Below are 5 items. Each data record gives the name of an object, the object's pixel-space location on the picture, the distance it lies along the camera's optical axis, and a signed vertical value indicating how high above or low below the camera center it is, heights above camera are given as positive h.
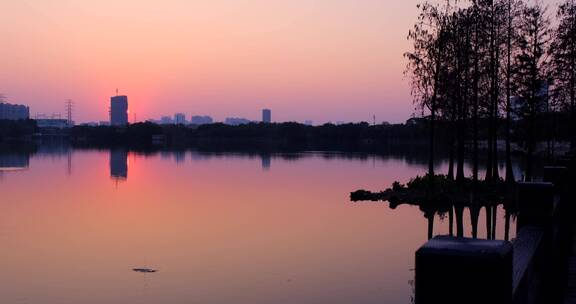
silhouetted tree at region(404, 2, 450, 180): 50.47 +6.73
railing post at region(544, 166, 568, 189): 10.85 -0.62
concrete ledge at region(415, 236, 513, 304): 2.35 -0.51
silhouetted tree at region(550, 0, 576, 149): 50.59 +6.85
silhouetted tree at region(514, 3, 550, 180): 50.56 +5.73
